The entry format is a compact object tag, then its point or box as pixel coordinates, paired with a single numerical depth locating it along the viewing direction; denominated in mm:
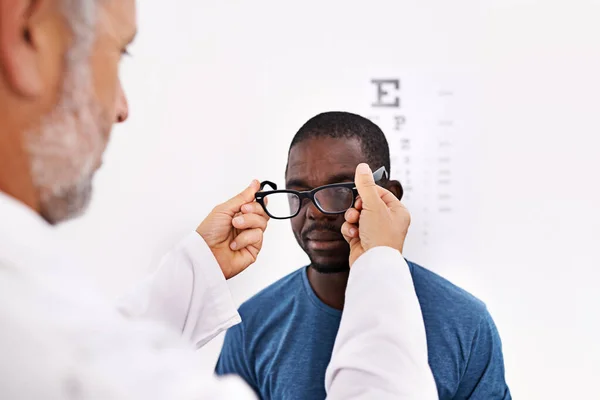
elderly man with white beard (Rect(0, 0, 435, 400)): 413
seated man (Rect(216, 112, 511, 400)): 1041
